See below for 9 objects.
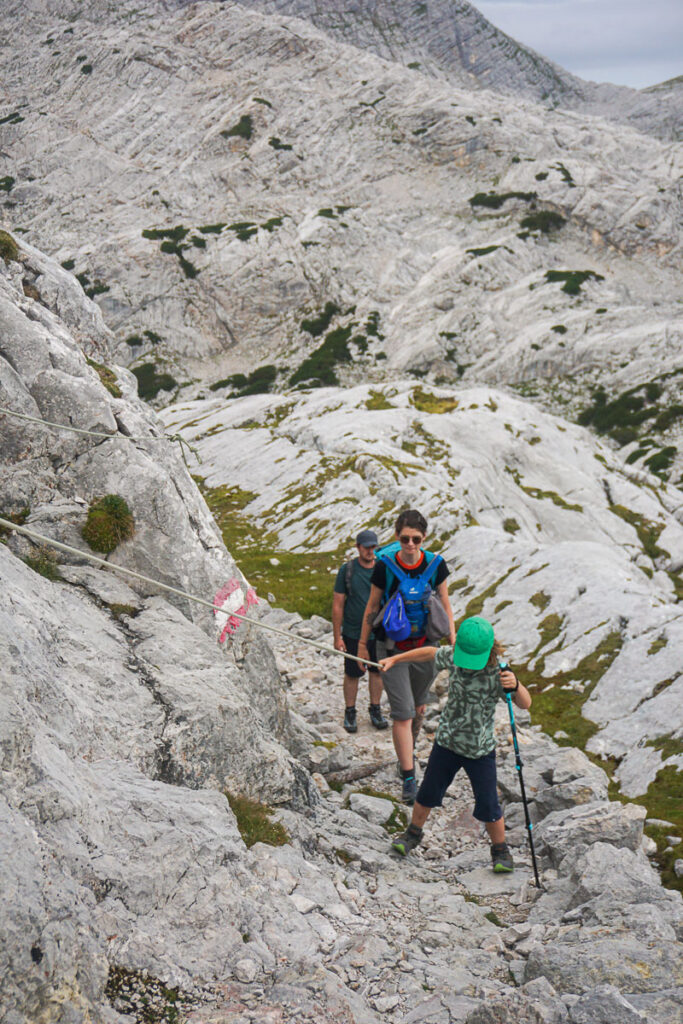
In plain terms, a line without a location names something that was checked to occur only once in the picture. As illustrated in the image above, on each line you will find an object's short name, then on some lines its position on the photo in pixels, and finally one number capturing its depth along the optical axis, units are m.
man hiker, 11.01
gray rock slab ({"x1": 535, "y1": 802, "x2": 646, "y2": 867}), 8.00
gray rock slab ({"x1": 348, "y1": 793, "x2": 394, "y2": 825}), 9.48
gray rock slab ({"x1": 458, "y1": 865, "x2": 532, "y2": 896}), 7.90
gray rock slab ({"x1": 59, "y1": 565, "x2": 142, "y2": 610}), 7.97
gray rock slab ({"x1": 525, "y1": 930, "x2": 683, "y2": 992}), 5.17
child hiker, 7.39
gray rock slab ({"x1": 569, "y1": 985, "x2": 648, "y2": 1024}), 4.52
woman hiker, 8.66
